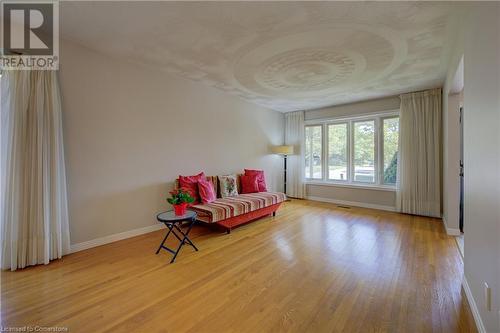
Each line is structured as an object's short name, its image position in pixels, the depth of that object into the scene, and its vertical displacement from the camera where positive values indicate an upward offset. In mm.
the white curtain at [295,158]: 6230 +202
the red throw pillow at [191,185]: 3699 -337
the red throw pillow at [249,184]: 4727 -407
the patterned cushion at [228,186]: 4312 -417
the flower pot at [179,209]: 2700 -544
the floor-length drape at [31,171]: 2281 -68
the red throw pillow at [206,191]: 3729 -455
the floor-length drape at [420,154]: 4266 +239
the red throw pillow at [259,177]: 4856 -267
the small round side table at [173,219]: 2535 -633
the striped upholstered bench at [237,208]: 3311 -708
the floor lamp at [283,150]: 5867 +418
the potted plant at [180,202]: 2697 -456
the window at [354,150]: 4988 +386
